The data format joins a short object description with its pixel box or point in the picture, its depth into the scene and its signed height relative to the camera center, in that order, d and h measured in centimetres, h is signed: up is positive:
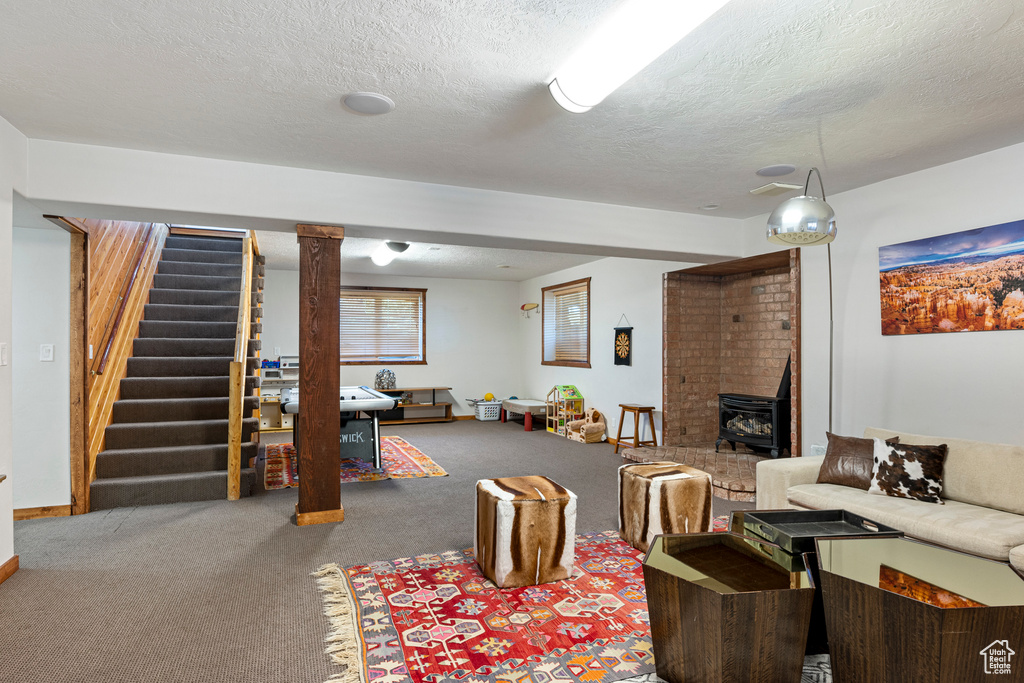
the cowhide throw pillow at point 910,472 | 324 -65
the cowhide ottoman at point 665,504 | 339 -88
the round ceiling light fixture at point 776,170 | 387 +126
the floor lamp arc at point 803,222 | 286 +67
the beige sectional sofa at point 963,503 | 269 -80
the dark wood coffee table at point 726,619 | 188 -88
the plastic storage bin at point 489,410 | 965 -95
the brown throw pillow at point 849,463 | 350 -66
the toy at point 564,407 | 821 -77
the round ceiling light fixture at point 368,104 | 282 +124
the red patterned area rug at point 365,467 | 538 -116
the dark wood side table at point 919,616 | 167 -77
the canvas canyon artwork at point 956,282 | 348 +49
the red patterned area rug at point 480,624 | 219 -118
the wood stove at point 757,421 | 558 -65
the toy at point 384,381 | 923 -46
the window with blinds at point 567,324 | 848 +47
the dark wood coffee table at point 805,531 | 224 -74
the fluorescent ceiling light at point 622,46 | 190 +112
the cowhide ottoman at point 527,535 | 290 -92
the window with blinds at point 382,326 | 927 +44
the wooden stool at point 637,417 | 668 -72
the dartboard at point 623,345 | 736 +12
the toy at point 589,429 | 750 -98
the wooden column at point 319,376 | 402 -17
